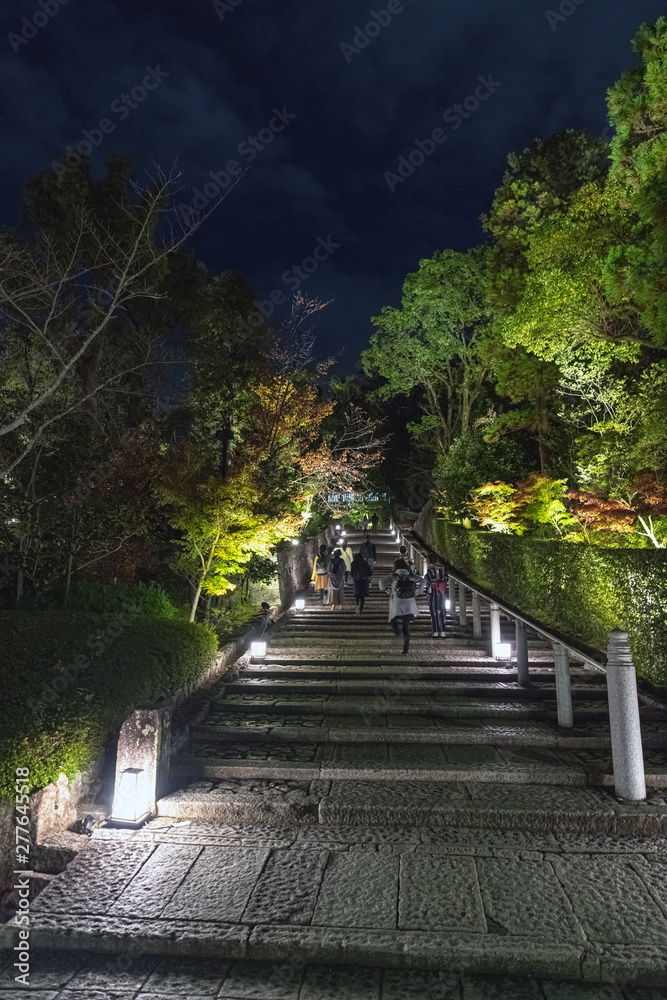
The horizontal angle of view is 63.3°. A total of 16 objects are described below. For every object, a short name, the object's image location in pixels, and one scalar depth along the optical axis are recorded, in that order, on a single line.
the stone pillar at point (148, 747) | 4.60
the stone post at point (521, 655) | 7.34
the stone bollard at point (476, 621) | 10.27
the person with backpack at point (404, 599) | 9.31
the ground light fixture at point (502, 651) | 8.66
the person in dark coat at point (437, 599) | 10.63
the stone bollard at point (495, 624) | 8.76
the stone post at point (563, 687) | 5.84
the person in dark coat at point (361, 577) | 13.64
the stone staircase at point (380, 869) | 3.04
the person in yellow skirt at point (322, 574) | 15.51
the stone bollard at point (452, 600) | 12.66
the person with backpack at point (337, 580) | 14.47
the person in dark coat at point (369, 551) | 16.77
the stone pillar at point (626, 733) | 4.56
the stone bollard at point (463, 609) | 11.10
